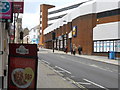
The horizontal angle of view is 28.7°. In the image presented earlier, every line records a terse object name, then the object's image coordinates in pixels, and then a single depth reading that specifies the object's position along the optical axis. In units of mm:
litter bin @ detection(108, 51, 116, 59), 33562
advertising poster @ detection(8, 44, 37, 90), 5973
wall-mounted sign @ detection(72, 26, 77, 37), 51094
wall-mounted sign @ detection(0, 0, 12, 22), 7636
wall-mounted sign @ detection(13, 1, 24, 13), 17781
